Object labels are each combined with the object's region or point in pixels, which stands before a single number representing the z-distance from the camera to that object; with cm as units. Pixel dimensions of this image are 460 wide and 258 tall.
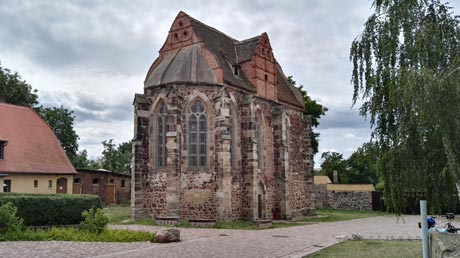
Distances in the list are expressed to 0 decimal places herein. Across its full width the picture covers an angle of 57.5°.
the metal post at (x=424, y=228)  611
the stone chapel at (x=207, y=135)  2214
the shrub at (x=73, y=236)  1420
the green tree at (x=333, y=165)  5142
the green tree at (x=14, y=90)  3541
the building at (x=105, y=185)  3625
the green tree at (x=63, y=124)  3938
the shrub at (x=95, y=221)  1545
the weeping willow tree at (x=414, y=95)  762
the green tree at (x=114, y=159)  5836
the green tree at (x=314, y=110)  3894
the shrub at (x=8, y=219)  1420
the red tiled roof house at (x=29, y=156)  2455
